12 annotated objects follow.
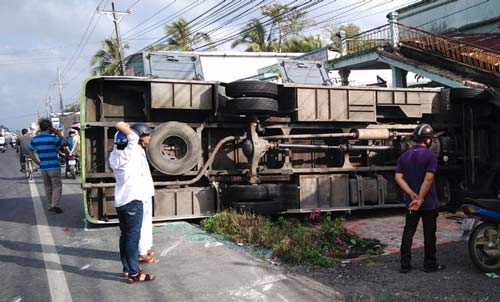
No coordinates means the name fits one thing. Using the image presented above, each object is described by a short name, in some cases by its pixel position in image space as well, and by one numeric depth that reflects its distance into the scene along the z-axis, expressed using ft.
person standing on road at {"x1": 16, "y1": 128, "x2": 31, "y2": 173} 58.49
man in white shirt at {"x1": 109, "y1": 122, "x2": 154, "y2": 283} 16.98
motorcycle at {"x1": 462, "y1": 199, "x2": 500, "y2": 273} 17.72
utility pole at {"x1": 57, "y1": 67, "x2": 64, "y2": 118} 211.61
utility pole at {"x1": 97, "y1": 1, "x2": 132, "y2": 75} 100.78
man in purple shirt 18.24
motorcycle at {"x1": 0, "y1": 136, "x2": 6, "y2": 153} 155.25
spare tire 27.37
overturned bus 27.47
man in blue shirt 31.01
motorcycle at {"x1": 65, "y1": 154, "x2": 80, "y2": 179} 55.31
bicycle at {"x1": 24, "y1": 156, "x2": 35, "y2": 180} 58.08
